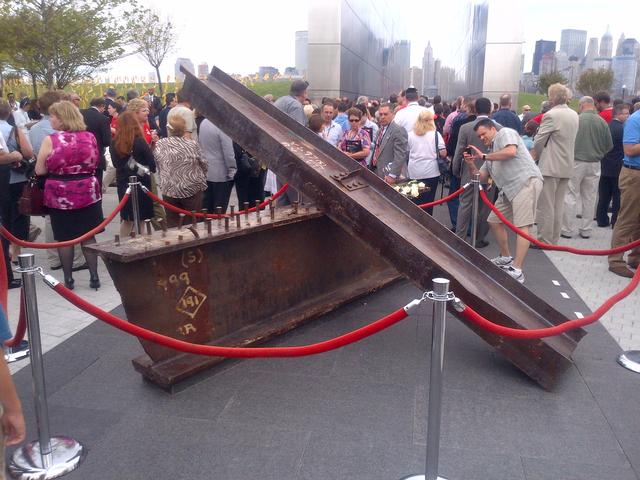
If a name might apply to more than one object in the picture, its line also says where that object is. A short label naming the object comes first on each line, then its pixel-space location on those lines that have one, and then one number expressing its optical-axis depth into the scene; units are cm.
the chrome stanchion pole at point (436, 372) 269
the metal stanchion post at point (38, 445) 293
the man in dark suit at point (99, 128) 710
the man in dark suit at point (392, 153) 756
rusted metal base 379
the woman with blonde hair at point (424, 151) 767
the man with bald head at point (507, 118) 881
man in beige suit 740
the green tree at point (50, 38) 1978
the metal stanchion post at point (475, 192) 660
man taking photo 608
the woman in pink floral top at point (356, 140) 836
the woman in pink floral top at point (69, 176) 554
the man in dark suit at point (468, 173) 770
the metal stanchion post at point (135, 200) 645
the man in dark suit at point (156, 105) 1480
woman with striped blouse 625
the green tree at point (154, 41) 3503
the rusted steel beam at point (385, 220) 388
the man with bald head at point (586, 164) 841
